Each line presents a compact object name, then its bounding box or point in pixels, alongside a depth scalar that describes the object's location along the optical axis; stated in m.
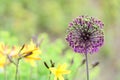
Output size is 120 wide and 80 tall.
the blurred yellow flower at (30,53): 0.97
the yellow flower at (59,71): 0.92
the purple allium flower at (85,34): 0.87
